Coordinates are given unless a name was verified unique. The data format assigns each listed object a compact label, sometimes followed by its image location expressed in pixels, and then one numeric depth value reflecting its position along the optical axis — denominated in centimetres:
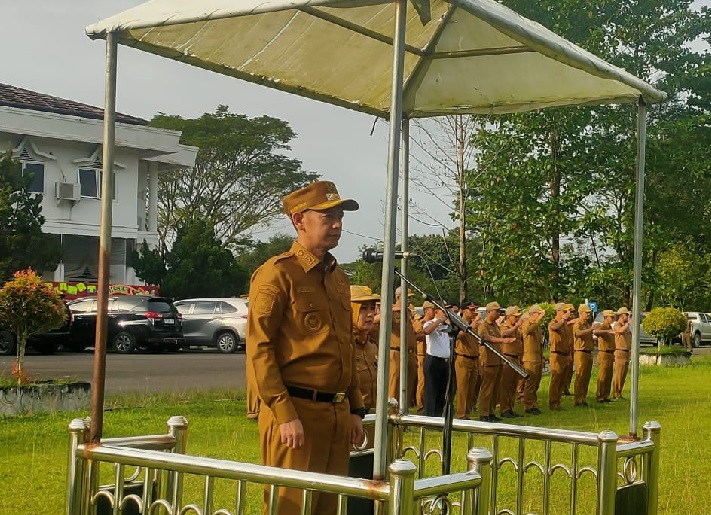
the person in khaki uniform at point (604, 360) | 1889
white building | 3334
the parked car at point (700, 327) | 4266
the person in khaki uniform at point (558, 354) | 1738
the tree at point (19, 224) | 2800
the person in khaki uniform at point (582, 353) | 1795
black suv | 2744
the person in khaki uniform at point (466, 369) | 1483
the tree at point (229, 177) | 4231
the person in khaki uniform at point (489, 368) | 1524
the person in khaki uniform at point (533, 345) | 1709
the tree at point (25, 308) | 1341
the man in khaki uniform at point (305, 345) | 449
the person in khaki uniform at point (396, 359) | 1146
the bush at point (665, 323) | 2984
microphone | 421
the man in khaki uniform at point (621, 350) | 1998
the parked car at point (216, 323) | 2948
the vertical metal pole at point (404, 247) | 632
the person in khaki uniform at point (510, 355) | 1605
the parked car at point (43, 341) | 2566
